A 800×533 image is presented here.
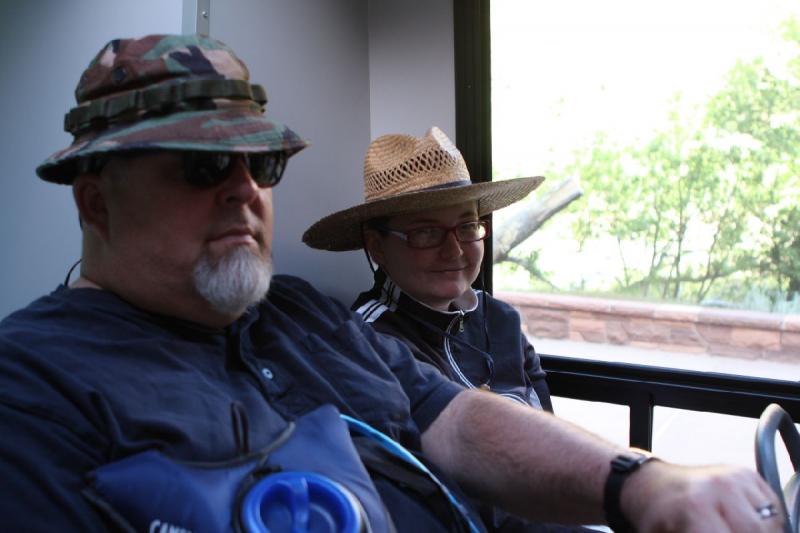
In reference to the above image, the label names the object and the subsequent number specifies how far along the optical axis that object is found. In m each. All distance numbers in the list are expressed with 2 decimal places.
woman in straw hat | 2.38
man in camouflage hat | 1.20
